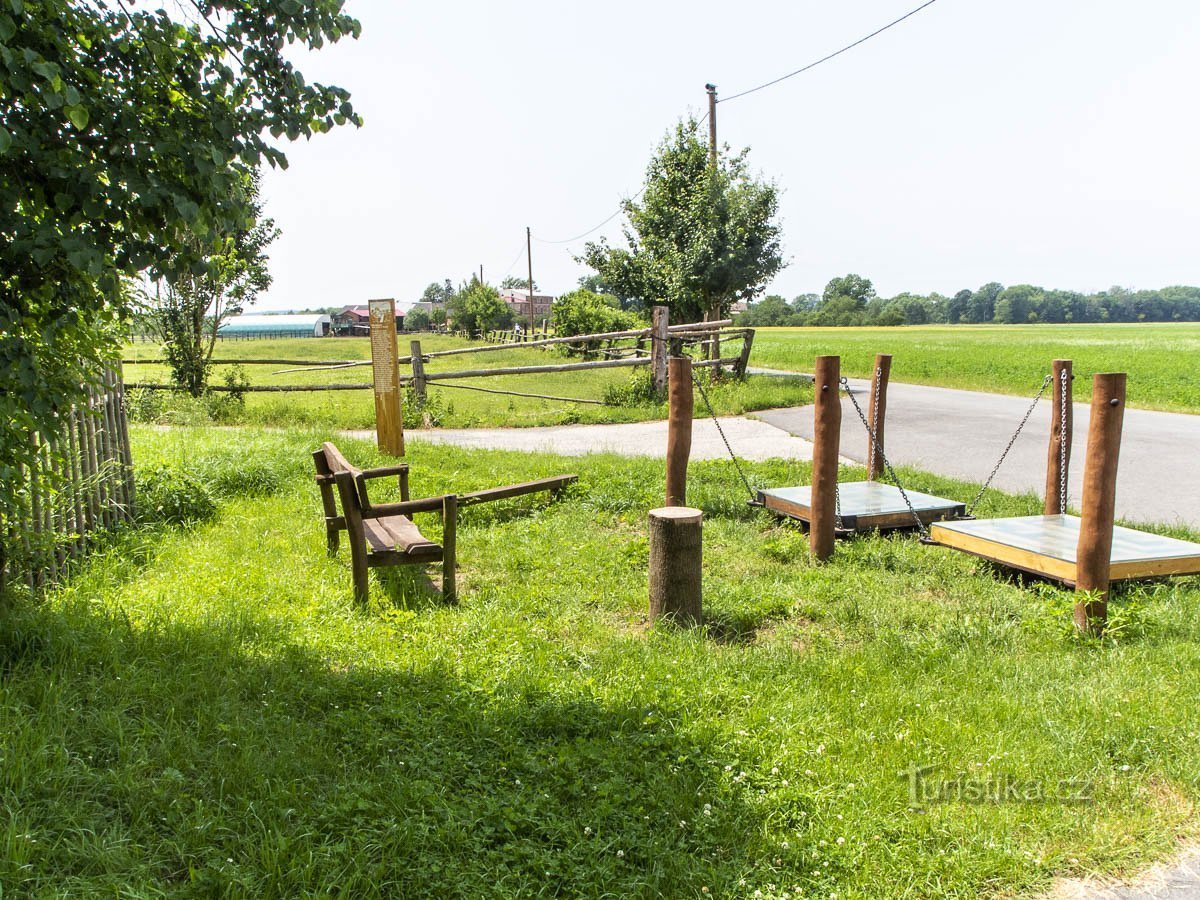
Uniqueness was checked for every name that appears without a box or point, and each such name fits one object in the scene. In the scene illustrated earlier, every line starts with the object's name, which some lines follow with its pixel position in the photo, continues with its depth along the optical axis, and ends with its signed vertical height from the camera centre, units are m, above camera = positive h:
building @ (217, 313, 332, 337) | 108.69 +0.36
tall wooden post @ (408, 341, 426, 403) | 14.95 -0.79
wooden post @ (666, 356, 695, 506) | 6.96 -0.82
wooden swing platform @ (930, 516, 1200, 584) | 5.54 -1.53
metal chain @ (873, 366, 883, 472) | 8.30 -0.69
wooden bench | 5.14 -1.32
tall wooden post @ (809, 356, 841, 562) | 6.54 -1.02
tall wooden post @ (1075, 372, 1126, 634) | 4.98 -1.00
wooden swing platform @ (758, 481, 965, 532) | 7.14 -1.55
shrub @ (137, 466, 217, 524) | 7.17 -1.40
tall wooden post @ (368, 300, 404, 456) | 10.05 -0.58
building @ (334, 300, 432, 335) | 100.54 +1.38
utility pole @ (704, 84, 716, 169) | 22.14 +5.29
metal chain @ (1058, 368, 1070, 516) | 6.69 -0.96
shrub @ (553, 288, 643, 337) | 35.91 +0.51
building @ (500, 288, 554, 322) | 127.50 +4.33
